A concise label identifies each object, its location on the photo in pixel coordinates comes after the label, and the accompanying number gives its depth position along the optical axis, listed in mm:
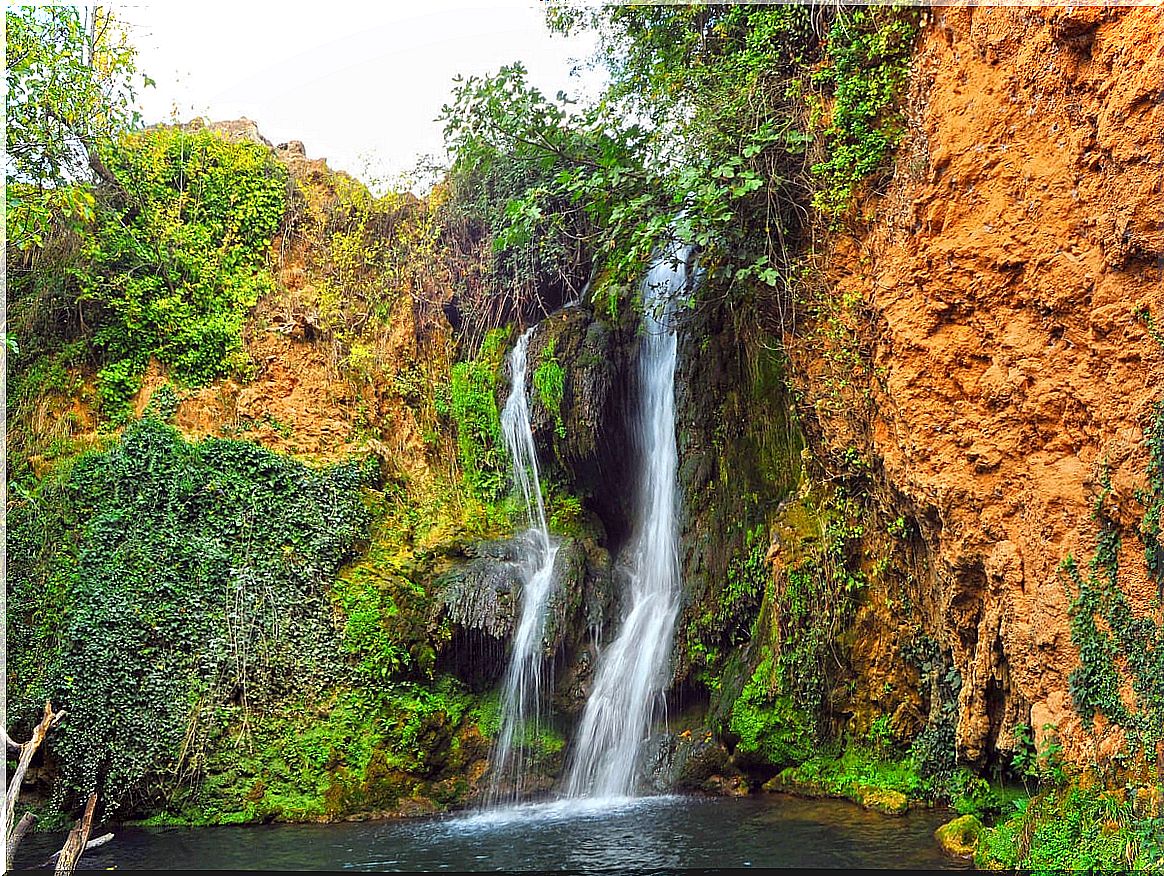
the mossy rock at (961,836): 7883
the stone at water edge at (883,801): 9430
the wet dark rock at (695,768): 10891
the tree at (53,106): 10902
